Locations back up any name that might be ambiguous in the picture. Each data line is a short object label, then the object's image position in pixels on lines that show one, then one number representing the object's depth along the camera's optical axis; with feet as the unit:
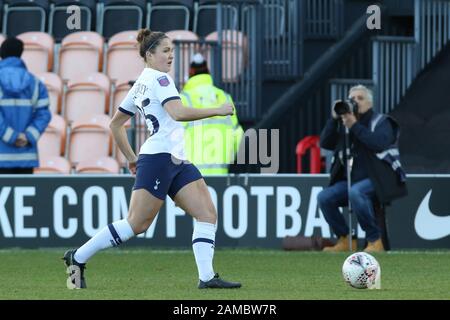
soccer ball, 38.47
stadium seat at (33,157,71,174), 61.67
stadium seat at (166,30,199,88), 60.23
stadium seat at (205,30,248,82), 60.44
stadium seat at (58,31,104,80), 67.36
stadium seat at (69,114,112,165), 63.52
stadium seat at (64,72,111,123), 65.26
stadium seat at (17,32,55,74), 67.62
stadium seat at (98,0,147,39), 69.51
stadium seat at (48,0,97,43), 69.62
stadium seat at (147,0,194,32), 68.08
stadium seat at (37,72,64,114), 65.46
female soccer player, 38.22
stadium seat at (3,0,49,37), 70.64
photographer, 52.90
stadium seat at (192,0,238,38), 67.51
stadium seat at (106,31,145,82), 66.54
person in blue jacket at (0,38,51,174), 55.67
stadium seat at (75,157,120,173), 61.26
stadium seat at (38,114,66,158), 63.87
